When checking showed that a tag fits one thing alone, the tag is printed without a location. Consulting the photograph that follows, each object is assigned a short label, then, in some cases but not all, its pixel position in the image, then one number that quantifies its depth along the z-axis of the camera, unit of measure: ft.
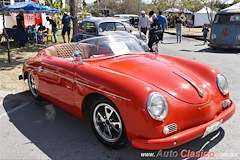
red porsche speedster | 8.02
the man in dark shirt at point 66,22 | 38.30
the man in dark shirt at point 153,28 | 33.67
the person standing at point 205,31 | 43.19
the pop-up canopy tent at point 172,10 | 104.00
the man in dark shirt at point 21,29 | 35.67
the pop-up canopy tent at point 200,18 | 94.53
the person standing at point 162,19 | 40.54
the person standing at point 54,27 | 41.78
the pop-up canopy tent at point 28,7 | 36.37
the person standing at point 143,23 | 39.70
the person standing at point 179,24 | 43.86
